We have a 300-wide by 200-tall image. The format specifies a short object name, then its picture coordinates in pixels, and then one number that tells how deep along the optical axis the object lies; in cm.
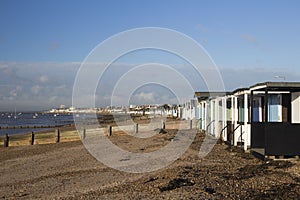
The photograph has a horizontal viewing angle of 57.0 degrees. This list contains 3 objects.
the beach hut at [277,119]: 976
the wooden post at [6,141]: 1906
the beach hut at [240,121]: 1170
